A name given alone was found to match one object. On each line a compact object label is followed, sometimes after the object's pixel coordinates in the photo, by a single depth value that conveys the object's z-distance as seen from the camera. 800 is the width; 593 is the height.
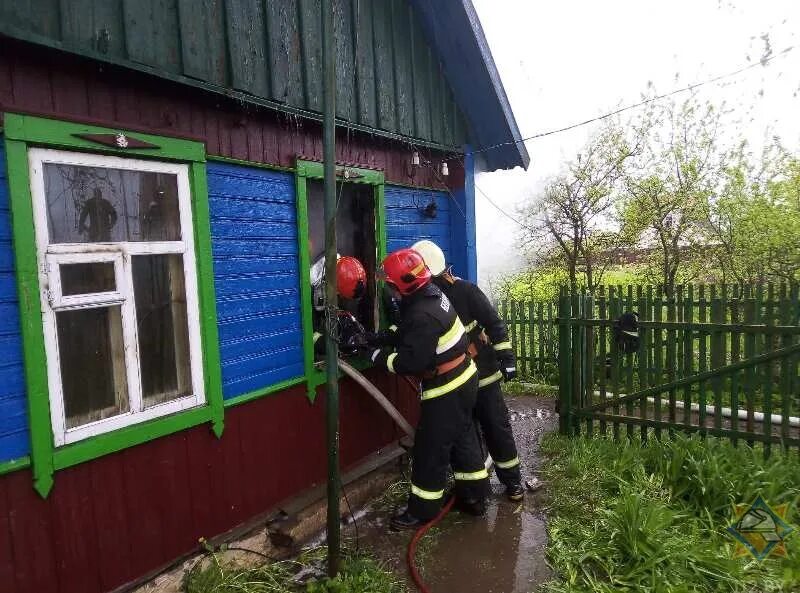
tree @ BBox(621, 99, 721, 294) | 11.25
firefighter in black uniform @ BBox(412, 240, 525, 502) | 4.55
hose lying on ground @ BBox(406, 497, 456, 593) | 3.26
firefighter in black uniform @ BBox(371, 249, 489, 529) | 3.85
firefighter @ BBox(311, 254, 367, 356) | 4.29
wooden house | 2.47
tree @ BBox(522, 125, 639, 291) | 11.57
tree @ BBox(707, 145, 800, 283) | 10.45
